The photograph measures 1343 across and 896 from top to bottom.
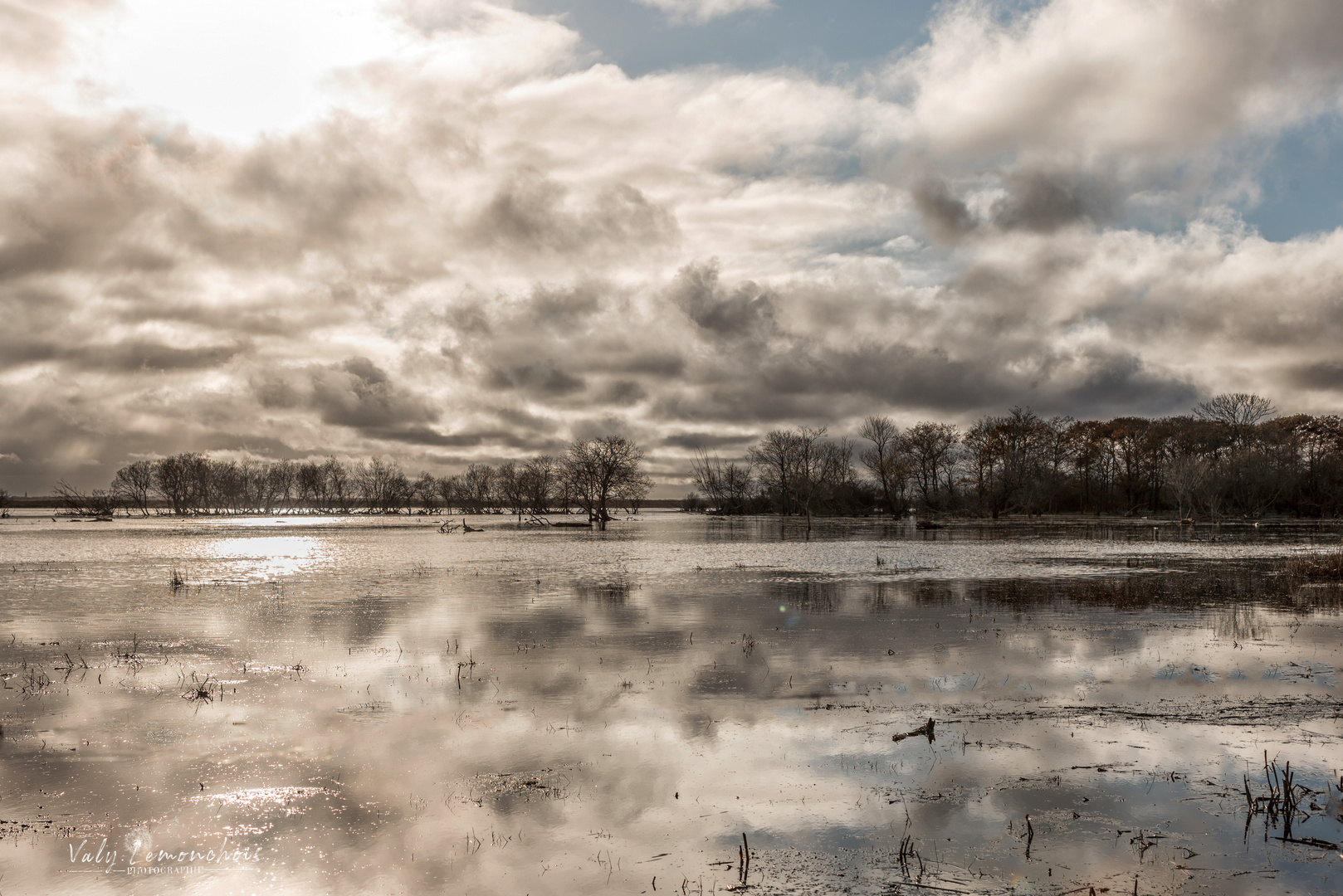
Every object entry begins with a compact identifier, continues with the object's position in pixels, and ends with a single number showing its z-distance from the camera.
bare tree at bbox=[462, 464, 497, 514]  178.00
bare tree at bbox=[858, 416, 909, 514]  117.19
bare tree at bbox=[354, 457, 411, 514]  191.25
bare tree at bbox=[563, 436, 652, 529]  99.81
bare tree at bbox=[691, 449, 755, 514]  156.25
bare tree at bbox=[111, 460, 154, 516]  167.25
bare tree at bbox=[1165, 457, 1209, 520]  82.69
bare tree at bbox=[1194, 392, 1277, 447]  97.69
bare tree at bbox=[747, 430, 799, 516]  132.62
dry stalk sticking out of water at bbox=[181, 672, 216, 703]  12.16
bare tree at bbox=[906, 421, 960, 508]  119.62
